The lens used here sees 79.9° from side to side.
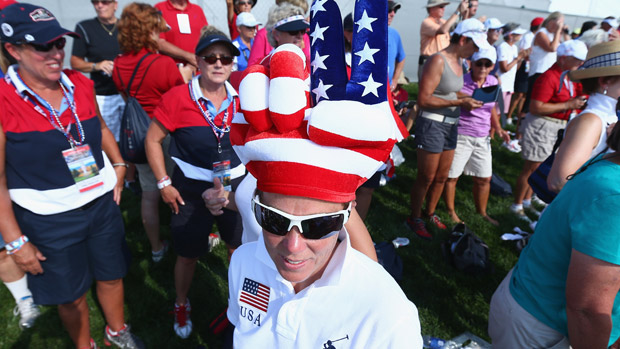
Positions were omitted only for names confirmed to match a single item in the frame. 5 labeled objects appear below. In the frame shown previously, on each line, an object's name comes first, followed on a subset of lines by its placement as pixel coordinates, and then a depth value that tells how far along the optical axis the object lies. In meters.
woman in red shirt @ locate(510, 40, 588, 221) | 4.23
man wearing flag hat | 1.01
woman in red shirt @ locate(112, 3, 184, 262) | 3.47
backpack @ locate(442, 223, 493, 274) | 3.73
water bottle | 2.88
